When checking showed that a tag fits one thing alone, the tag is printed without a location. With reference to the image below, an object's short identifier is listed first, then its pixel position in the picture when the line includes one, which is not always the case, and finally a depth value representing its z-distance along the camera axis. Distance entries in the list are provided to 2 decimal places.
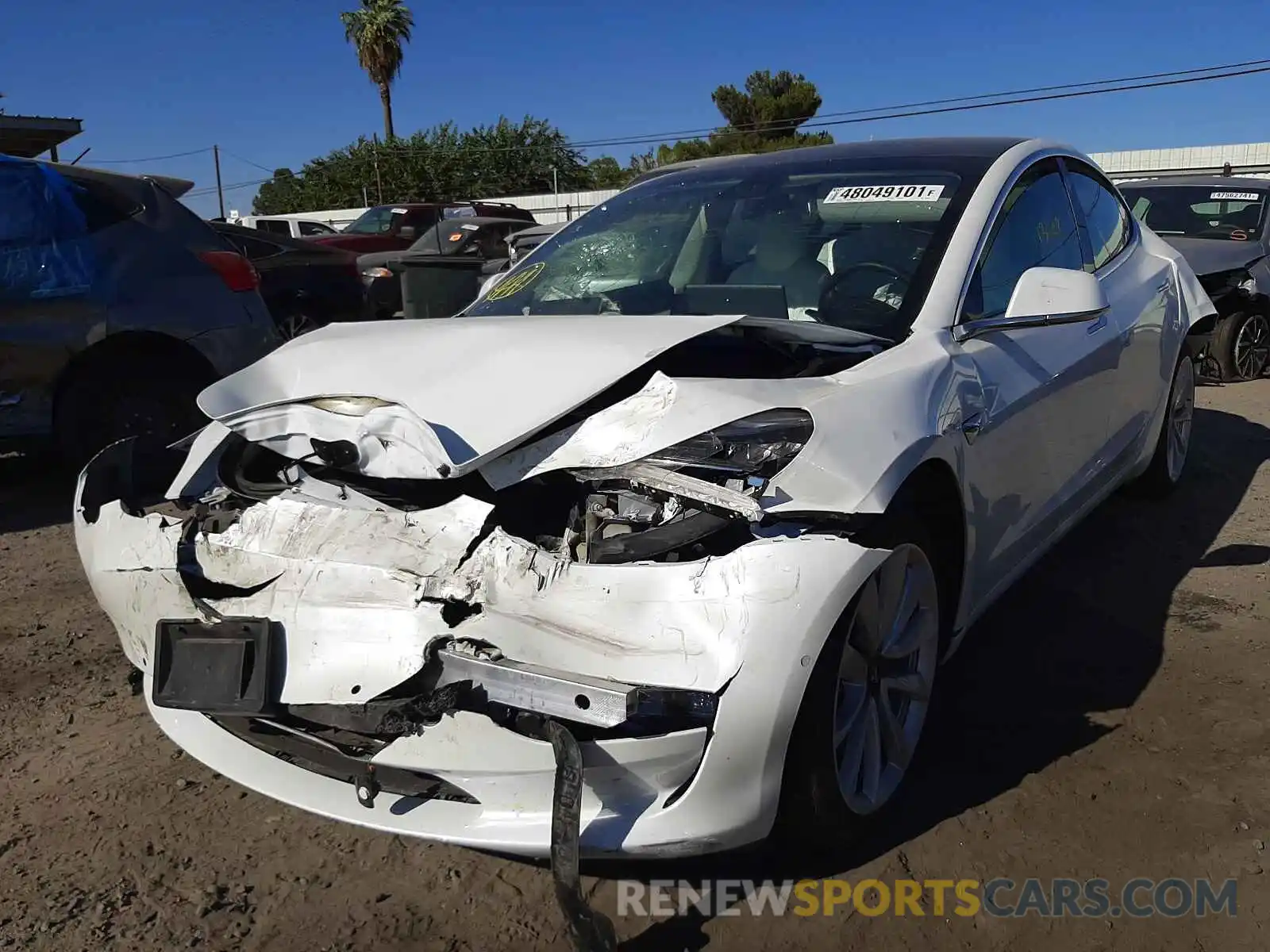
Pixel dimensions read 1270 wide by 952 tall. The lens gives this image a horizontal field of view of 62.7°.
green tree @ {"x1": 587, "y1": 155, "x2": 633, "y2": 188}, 49.09
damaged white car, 1.95
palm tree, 44.34
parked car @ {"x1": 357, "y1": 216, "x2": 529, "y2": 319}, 11.37
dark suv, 4.87
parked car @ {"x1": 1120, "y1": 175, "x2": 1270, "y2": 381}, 8.59
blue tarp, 4.86
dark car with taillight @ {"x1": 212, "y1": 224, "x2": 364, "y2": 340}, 9.42
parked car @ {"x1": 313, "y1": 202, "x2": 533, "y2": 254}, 15.51
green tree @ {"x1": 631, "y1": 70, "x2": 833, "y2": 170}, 43.97
